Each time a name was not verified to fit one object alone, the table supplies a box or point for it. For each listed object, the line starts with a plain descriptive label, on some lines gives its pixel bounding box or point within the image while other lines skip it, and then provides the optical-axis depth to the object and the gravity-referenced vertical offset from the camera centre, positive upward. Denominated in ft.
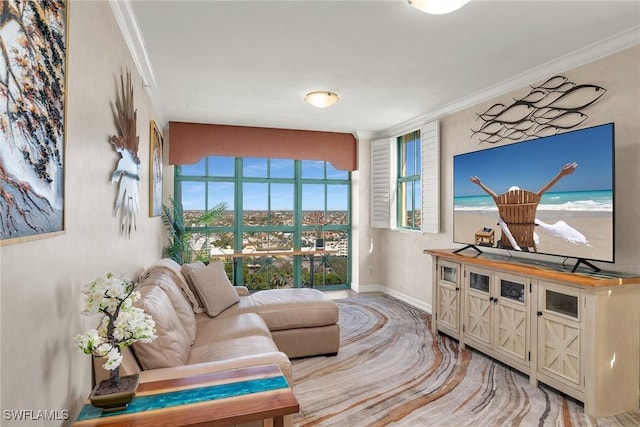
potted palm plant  14.94 -0.85
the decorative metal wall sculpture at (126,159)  6.81 +1.14
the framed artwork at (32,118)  2.89 +0.86
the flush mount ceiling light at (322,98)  11.50 +3.71
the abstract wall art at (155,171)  11.22 +1.37
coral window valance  15.75 +3.20
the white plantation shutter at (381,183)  17.53 +1.47
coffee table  3.95 -2.26
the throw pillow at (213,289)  9.89 -2.19
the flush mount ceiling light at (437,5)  5.96 +3.49
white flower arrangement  4.12 -1.27
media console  7.22 -2.55
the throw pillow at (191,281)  10.05 -1.94
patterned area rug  7.25 -4.16
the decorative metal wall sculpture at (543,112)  8.94 +2.82
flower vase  4.02 -2.08
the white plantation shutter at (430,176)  13.97 +1.47
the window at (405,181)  14.51 +1.49
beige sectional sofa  5.64 -2.61
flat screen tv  7.76 +0.45
